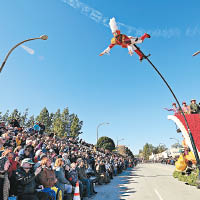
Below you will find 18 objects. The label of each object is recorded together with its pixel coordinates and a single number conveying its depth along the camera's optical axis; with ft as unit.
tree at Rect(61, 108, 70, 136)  248.32
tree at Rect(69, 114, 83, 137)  234.01
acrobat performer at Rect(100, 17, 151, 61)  21.25
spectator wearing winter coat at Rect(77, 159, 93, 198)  27.20
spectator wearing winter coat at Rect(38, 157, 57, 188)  16.71
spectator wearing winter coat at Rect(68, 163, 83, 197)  23.59
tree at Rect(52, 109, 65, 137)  231.01
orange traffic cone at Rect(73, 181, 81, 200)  20.86
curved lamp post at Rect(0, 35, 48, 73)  25.39
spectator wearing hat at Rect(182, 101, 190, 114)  46.24
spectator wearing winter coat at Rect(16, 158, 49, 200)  14.48
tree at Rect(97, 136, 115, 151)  225.05
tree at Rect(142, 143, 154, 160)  427.74
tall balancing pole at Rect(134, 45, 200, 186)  29.04
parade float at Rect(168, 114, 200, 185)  37.71
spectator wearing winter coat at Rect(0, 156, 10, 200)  12.85
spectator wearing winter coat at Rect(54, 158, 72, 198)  20.38
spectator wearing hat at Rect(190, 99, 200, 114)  44.78
